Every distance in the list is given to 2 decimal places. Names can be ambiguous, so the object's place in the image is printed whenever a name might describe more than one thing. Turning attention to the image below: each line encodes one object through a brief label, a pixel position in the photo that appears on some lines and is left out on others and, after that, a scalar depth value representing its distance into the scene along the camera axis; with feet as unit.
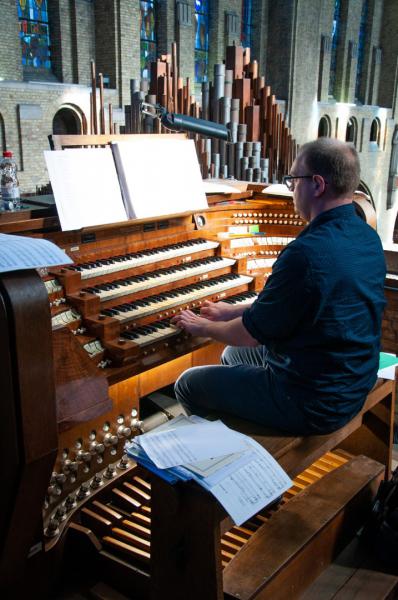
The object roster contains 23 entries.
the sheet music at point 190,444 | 5.37
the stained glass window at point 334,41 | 63.26
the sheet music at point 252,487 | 4.93
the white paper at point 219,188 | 11.94
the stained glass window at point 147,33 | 43.50
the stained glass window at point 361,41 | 67.36
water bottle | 8.87
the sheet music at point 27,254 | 4.96
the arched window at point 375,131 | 71.20
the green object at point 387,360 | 8.55
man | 6.00
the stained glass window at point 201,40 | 48.55
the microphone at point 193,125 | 10.90
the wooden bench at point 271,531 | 5.28
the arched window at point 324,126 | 62.16
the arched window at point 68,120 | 37.25
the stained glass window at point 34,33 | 35.71
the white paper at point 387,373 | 8.18
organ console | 5.27
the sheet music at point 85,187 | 8.30
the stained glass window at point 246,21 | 53.67
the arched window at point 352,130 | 66.44
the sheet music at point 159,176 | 9.40
